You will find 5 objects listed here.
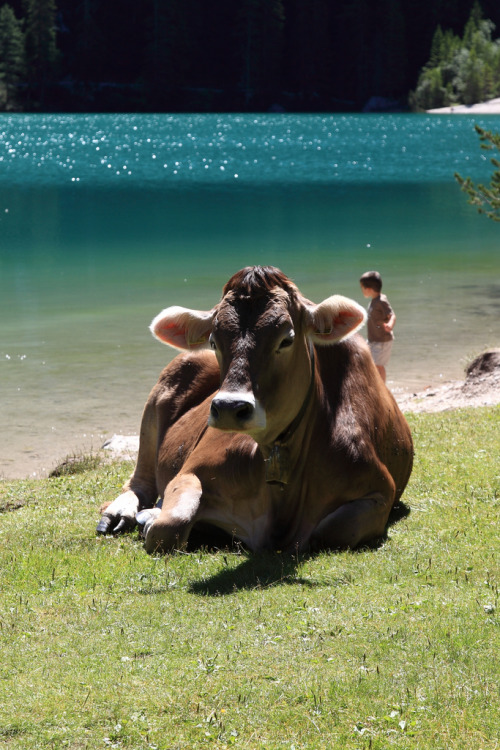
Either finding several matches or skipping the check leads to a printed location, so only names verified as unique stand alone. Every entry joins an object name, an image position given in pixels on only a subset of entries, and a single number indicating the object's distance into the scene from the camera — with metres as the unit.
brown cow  5.84
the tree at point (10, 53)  168.88
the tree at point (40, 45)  172.62
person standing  13.10
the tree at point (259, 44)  186.50
